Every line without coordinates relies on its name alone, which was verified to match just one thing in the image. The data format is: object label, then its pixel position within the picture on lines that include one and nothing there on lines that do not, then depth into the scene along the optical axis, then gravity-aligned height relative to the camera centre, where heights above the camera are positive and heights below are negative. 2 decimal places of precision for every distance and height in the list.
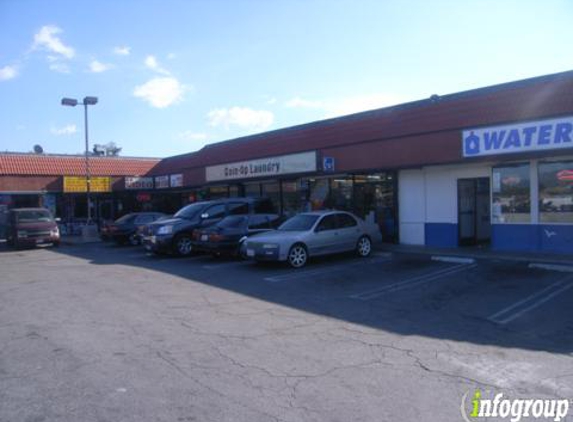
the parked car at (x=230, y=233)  15.45 -0.93
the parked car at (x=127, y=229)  22.44 -1.10
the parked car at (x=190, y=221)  17.09 -0.62
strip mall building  13.51 +1.15
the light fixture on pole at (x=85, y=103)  24.55 +5.12
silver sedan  13.55 -1.05
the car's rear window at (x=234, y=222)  15.99 -0.62
